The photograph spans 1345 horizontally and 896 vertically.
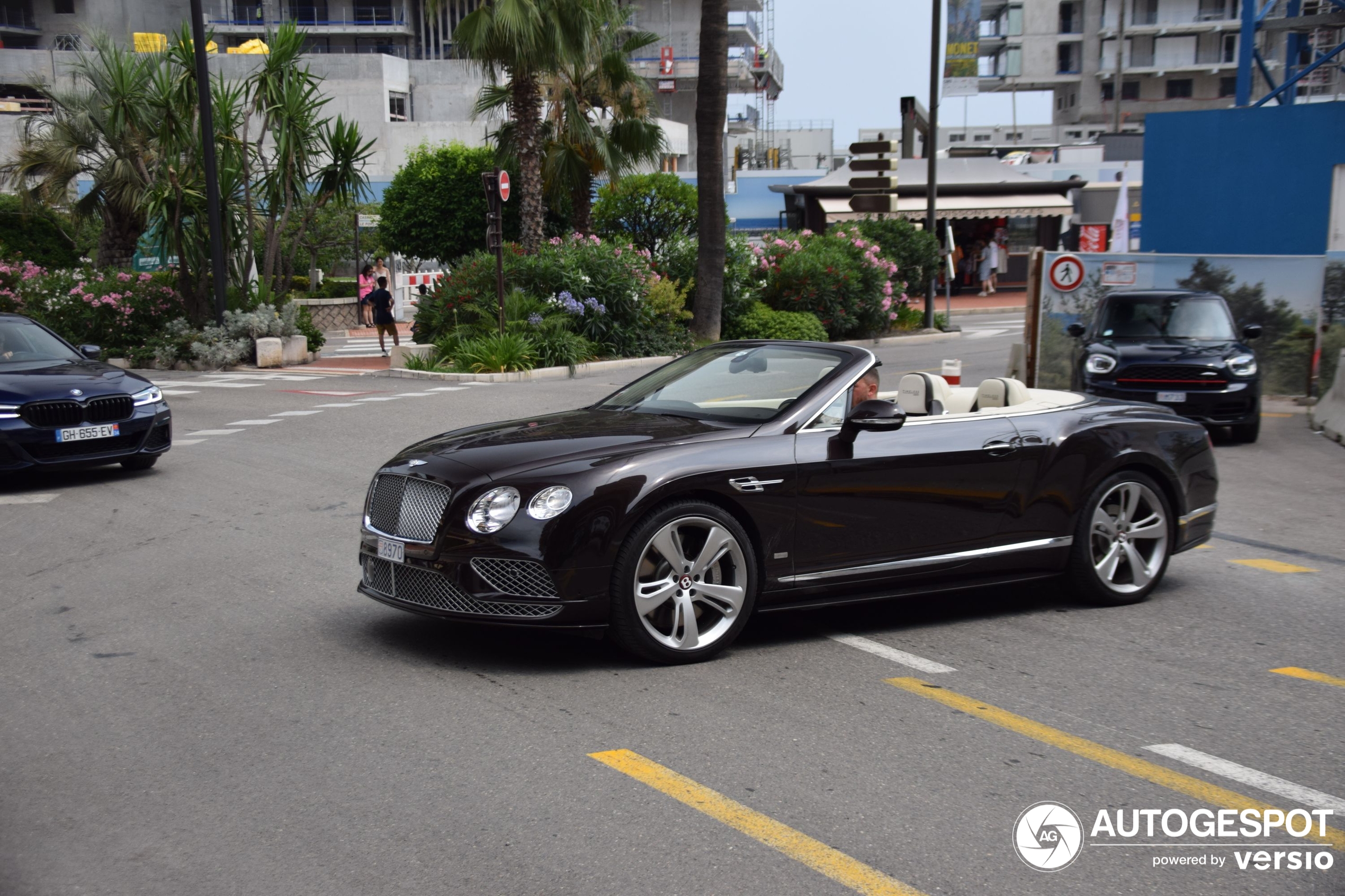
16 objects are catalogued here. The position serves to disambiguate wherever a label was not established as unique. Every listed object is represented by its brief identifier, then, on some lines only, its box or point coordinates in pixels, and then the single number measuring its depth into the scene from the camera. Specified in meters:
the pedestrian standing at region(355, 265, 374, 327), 33.62
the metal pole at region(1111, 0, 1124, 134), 68.19
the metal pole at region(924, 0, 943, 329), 30.36
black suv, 14.39
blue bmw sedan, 10.70
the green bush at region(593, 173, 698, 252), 29.97
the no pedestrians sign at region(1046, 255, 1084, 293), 16.98
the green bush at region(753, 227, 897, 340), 28.31
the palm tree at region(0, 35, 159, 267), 23.36
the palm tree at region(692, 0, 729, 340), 24.95
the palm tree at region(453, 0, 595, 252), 24.33
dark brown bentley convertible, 5.50
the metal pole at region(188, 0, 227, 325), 22.39
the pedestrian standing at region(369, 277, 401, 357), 25.81
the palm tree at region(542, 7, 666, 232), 28.36
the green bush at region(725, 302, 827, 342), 26.73
